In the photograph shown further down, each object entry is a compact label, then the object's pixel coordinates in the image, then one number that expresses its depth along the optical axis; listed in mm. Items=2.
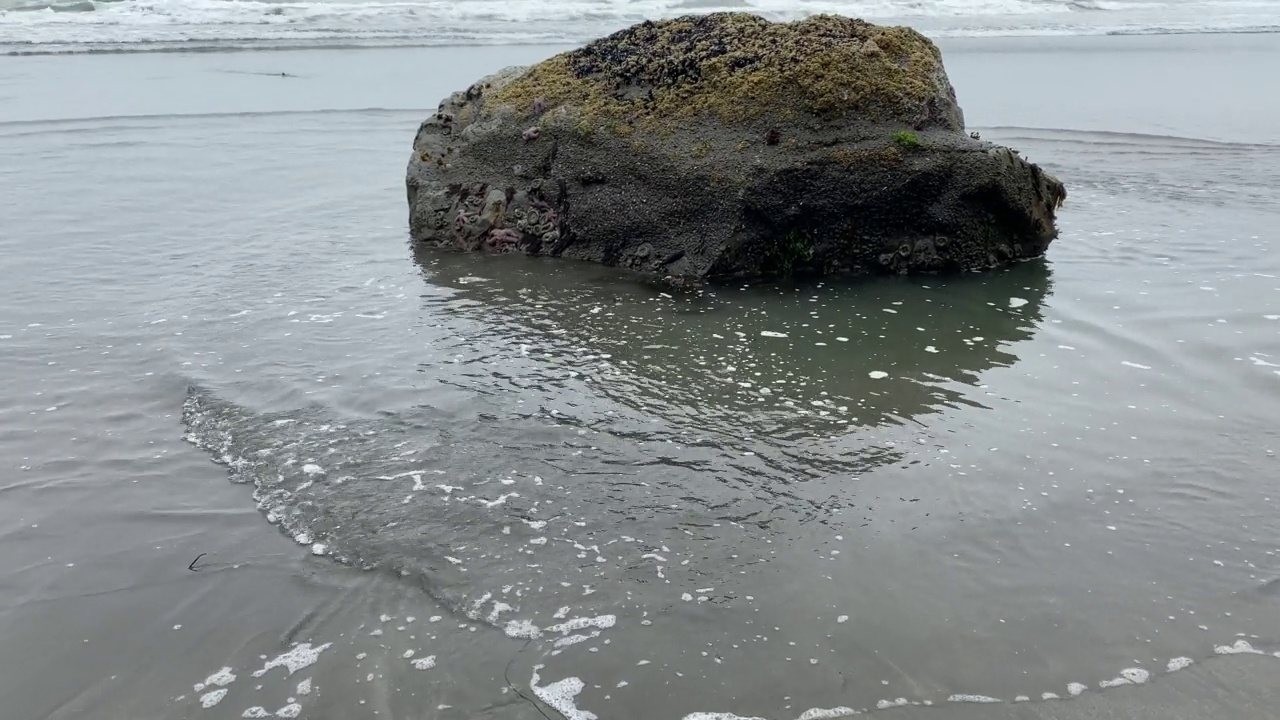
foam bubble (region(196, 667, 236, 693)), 3434
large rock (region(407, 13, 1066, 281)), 7559
